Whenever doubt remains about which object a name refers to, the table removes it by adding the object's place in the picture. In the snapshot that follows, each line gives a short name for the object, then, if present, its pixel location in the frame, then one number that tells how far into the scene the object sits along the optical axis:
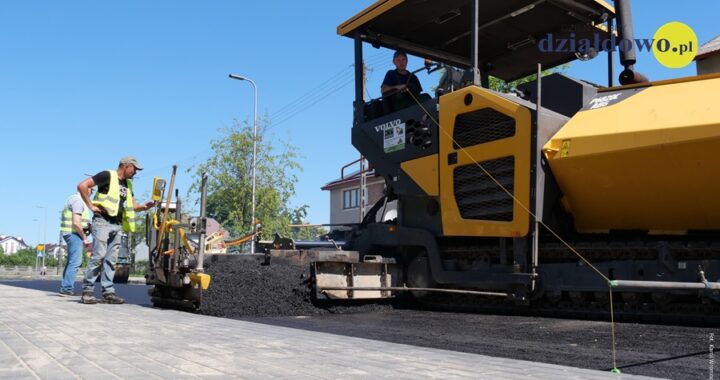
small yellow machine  6.91
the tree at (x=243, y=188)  28.12
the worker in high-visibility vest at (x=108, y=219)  7.61
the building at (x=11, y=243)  147.14
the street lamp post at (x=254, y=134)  26.75
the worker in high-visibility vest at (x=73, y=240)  8.88
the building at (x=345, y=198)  40.12
